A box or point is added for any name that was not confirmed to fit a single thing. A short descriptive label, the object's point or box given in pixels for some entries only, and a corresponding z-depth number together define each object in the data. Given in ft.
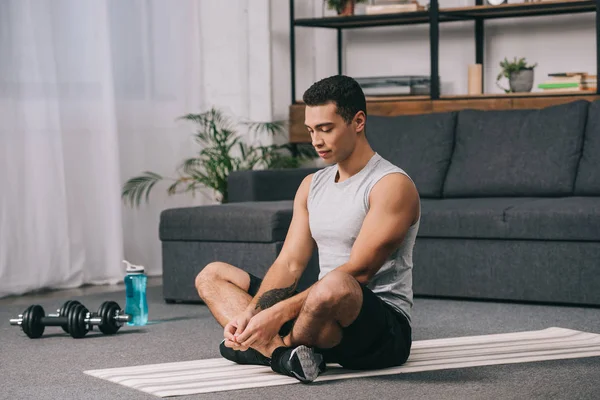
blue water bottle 13.18
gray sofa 14.07
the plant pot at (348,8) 20.21
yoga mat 9.41
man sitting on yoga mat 9.02
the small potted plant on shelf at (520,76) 18.47
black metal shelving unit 18.16
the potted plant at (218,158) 19.44
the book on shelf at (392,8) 19.44
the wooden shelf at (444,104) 17.84
